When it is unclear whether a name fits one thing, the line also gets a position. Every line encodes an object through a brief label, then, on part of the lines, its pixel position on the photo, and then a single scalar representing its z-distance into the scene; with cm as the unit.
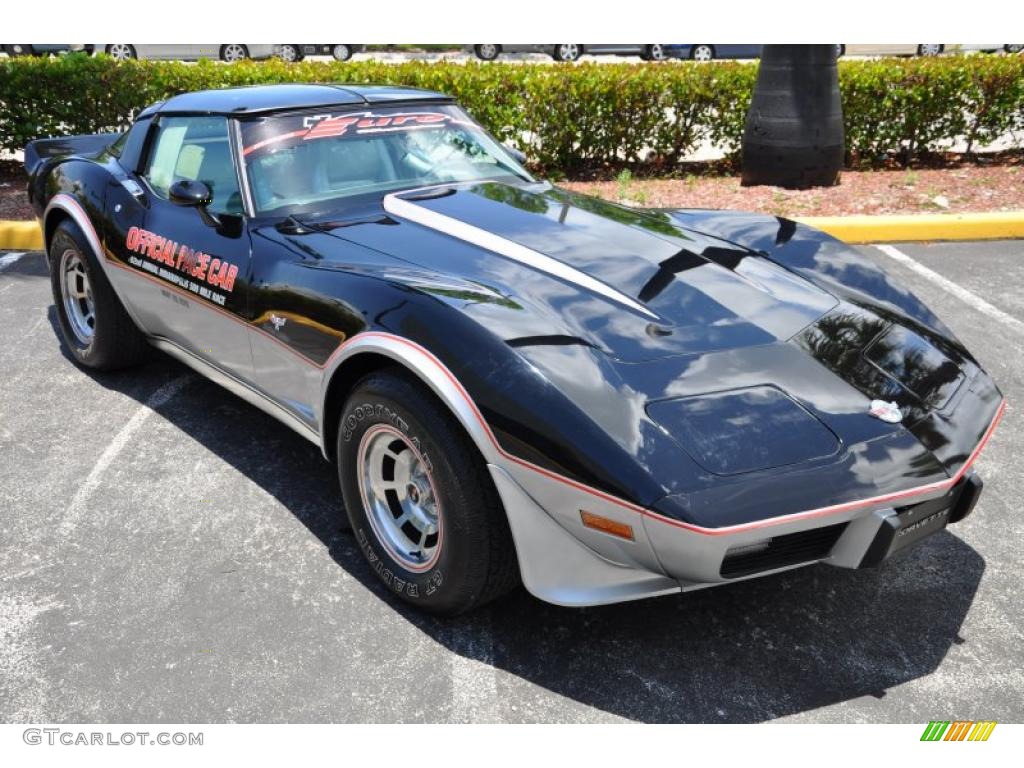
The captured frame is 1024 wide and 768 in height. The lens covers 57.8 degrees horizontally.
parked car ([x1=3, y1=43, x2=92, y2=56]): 2227
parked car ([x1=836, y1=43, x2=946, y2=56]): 2409
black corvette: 240
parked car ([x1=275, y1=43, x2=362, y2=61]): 2392
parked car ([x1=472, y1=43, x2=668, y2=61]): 2400
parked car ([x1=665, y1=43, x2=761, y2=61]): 2475
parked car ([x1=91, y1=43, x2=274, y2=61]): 2311
